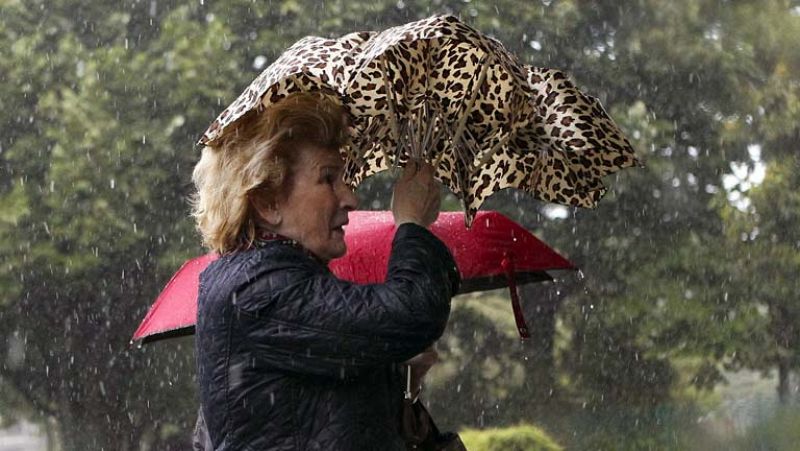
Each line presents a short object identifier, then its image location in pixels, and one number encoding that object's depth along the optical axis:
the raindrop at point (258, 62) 22.62
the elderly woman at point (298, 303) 4.58
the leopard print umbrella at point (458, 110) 5.17
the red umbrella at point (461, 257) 7.53
